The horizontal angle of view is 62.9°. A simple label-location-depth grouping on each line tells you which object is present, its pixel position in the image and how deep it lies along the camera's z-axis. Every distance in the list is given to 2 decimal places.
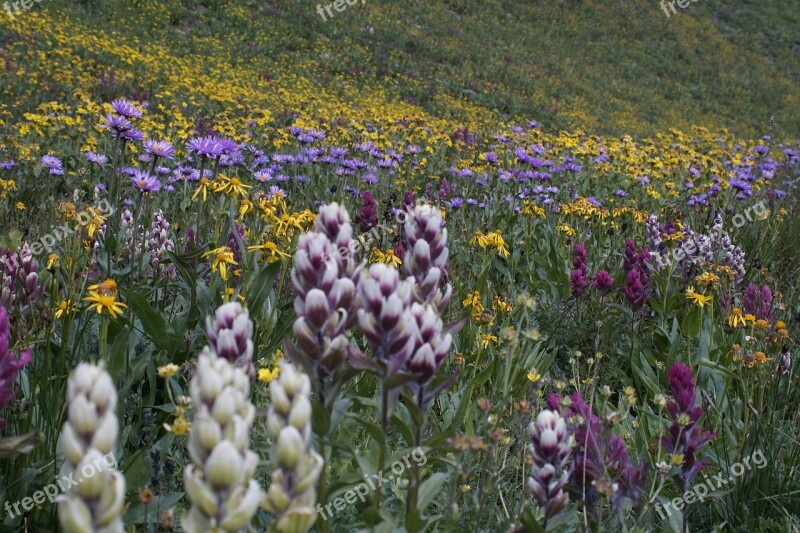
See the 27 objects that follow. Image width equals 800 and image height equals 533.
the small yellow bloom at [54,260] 2.32
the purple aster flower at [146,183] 3.31
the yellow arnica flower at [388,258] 3.10
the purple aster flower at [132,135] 3.37
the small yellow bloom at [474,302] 3.05
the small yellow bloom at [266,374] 1.67
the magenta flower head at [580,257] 3.80
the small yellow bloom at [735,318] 2.95
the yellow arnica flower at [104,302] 2.00
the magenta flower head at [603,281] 3.59
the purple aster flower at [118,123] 3.18
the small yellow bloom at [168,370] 1.59
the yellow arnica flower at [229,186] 2.96
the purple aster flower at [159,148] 3.37
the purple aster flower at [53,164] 4.47
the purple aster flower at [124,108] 3.26
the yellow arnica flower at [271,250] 2.57
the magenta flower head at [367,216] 4.03
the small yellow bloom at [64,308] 2.10
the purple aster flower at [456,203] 5.67
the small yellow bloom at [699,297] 3.21
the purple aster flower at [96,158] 4.93
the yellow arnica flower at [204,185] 2.85
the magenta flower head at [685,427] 1.83
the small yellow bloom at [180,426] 1.40
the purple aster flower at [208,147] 3.31
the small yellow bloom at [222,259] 2.48
